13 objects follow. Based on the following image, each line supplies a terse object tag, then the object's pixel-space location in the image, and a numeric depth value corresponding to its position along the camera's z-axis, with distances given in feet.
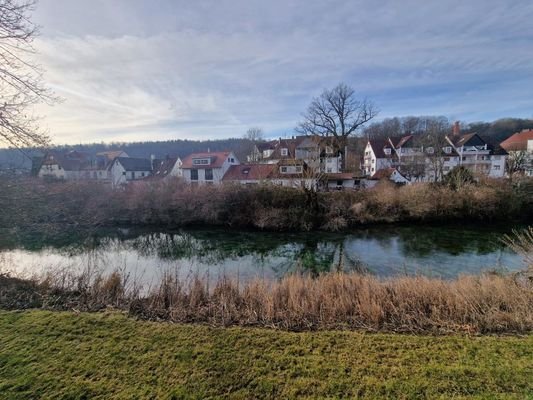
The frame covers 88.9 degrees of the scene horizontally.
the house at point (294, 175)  67.25
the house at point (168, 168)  138.65
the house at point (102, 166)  147.34
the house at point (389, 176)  105.35
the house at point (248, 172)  98.10
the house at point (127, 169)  151.23
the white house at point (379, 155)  150.61
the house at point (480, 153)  139.85
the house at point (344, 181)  99.35
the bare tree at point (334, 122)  124.16
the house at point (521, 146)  86.78
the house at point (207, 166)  116.47
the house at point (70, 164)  131.44
